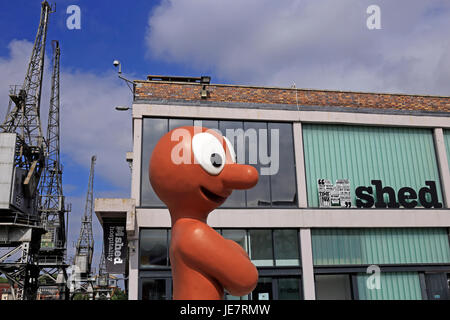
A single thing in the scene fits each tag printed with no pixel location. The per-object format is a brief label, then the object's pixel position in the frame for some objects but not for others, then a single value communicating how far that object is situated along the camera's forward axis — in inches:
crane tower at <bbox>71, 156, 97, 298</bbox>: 1996.8
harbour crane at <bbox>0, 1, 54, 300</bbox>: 986.7
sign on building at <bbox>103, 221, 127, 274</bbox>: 586.9
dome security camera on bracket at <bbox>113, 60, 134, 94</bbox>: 632.8
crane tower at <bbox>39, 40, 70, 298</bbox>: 1513.3
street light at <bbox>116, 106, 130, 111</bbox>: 622.8
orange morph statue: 225.6
